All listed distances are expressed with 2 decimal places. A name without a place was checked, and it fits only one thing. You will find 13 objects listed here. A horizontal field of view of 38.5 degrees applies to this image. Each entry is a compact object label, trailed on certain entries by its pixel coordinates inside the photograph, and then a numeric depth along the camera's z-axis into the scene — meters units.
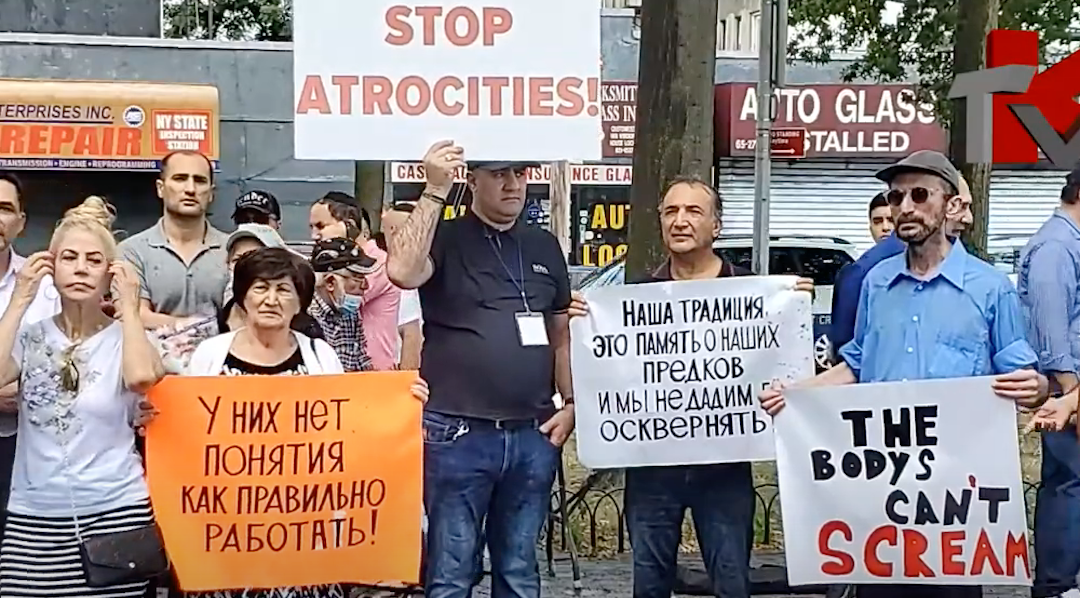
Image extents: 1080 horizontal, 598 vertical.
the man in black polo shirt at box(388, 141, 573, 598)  5.28
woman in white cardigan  4.94
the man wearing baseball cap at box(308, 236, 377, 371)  6.94
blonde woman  4.75
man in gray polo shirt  5.66
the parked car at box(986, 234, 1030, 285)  19.78
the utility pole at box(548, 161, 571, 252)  22.20
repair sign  23.97
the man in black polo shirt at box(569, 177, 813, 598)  5.38
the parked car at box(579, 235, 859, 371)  16.17
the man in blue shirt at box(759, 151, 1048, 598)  4.93
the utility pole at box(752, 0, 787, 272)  11.27
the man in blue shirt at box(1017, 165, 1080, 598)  6.40
